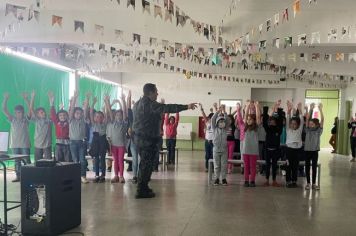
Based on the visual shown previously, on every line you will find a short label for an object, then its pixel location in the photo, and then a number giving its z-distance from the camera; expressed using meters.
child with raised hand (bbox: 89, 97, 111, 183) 8.20
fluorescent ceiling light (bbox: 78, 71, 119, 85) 12.59
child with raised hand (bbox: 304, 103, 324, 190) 7.71
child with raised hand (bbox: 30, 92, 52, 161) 8.16
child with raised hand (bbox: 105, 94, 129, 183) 8.10
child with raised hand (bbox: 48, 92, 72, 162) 8.03
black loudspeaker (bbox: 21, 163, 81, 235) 4.39
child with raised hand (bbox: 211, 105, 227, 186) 7.95
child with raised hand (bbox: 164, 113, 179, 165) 11.68
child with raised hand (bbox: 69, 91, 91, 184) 7.96
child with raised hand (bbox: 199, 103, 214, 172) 9.86
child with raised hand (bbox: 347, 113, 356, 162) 14.17
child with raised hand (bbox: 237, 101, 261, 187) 7.91
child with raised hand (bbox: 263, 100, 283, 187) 8.22
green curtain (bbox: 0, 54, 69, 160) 8.93
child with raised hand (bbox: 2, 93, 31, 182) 8.11
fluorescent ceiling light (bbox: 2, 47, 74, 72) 9.10
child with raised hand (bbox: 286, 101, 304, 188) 7.82
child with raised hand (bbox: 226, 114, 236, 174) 9.61
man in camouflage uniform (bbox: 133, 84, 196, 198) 6.48
